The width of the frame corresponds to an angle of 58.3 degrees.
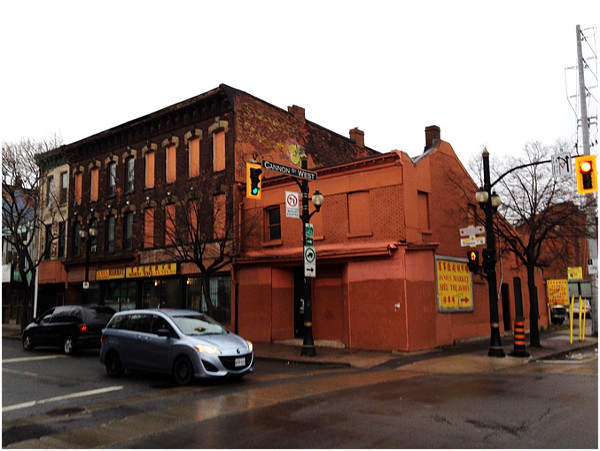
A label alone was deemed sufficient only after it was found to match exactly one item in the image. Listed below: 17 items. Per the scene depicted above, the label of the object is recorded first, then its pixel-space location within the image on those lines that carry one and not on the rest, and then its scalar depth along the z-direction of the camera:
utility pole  22.72
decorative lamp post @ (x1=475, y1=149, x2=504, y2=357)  16.64
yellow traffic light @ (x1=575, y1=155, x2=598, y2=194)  12.88
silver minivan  11.98
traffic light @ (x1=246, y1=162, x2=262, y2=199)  14.63
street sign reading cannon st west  16.48
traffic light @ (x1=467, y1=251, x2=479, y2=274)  16.80
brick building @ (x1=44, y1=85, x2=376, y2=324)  24.91
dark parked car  18.94
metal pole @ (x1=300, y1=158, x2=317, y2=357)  17.25
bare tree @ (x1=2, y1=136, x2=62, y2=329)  26.33
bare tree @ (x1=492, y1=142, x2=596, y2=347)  18.53
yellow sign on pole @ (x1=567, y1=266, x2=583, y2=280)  22.77
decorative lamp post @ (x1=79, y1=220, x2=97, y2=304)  26.88
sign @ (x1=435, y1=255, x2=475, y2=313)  20.45
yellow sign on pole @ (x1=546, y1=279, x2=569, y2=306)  22.98
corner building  19.17
